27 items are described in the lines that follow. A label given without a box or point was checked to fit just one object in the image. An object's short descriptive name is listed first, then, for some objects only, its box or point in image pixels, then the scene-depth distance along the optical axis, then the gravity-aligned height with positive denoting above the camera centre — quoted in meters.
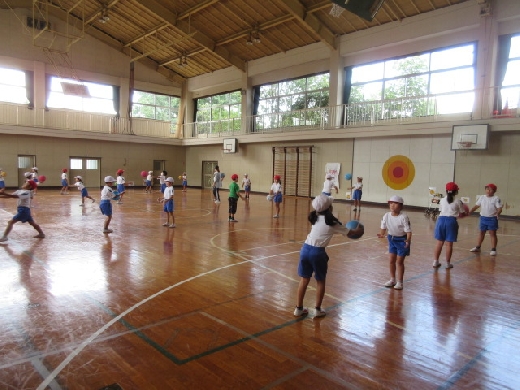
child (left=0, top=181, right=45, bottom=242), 7.17 -0.84
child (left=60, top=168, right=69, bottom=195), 17.52 -0.70
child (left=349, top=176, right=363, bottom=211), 14.30 -0.53
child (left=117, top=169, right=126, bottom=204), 14.97 -0.61
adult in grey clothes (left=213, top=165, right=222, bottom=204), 15.96 -0.48
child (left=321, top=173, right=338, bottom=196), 13.00 -0.35
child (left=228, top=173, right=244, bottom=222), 10.77 -0.75
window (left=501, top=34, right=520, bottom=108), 13.11 +3.97
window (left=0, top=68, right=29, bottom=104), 19.64 +4.38
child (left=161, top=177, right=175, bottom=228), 9.03 -0.72
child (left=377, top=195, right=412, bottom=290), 4.88 -0.78
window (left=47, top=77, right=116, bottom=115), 21.12 +4.22
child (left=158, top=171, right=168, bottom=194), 17.34 -0.71
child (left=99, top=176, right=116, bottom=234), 8.27 -0.74
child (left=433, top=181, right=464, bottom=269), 6.06 -0.71
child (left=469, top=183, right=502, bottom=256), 7.13 -0.60
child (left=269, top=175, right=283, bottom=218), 12.11 -0.62
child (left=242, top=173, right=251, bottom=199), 18.69 -0.60
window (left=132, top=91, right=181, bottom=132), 24.64 +4.55
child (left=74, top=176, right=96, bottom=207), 12.38 -0.74
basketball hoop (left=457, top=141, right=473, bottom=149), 13.46 +1.42
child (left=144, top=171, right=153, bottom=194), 19.88 -0.62
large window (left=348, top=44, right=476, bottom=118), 14.45 +4.30
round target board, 16.09 +0.32
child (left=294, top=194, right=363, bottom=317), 3.88 -0.72
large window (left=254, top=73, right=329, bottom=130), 19.28 +4.25
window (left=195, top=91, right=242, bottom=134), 23.81 +4.20
